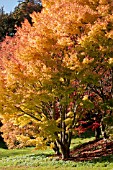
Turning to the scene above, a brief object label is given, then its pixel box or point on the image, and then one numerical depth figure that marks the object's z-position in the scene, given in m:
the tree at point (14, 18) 51.88
